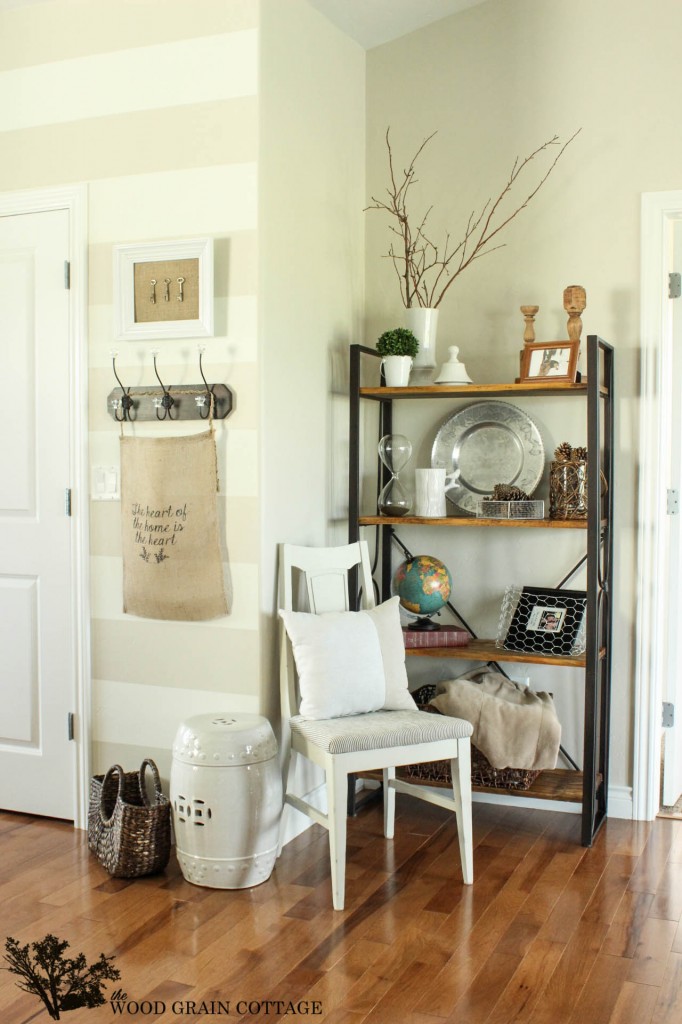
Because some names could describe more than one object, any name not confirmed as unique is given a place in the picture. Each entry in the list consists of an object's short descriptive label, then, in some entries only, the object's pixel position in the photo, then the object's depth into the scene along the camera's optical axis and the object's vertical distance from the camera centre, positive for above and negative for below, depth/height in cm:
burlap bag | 309 -16
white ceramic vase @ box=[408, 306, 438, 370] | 353 +50
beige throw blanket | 328 -81
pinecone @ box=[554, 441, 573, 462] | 333 +8
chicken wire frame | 336 -49
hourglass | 352 +5
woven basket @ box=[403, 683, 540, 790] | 335 -99
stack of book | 349 -55
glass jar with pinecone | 328 -4
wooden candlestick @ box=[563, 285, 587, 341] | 329 +56
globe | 348 -37
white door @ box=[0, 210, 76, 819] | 335 -15
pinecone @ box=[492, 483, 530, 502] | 341 -6
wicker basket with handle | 288 -102
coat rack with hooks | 308 +23
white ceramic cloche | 341 +34
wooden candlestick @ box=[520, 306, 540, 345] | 337 +50
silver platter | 357 +9
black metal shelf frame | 314 -21
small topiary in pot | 348 +45
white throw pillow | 298 -56
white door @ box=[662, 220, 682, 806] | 359 -47
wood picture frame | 326 +37
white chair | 275 -74
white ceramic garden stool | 280 -90
